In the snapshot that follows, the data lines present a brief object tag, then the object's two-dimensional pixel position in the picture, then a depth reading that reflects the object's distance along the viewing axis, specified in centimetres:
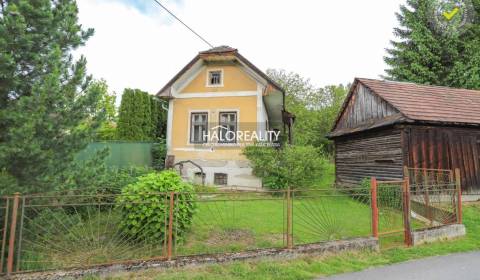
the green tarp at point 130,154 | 1190
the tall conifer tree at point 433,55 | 1886
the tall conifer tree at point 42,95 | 373
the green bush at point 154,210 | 479
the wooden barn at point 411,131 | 912
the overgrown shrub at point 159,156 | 1253
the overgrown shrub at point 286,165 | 1050
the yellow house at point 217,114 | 1166
